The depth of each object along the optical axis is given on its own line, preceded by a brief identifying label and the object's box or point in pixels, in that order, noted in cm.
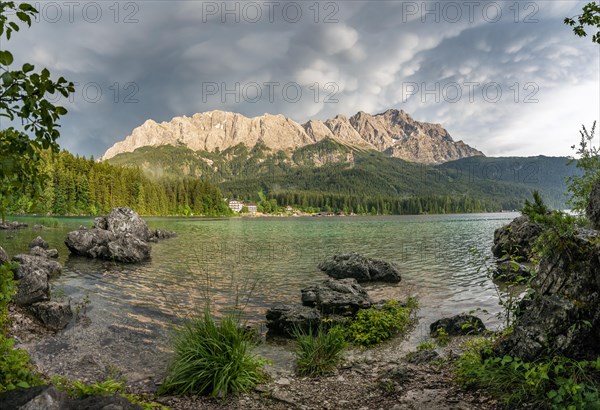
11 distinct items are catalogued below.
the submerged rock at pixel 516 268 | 755
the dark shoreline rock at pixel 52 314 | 1310
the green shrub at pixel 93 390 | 556
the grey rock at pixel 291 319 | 1351
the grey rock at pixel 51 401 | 398
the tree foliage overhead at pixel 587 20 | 829
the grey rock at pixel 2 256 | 1755
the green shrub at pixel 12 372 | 506
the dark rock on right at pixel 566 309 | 615
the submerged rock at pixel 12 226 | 6127
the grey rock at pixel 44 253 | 2944
